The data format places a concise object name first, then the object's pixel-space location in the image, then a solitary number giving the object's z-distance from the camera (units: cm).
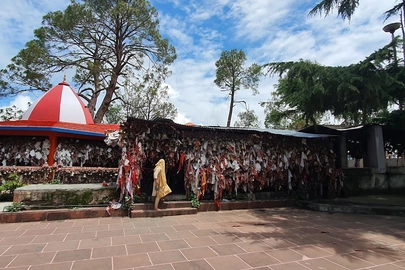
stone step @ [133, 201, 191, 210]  612
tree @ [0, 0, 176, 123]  1469
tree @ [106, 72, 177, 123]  1859
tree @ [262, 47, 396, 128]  698
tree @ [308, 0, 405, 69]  701
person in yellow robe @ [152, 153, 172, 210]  604
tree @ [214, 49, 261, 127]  2098
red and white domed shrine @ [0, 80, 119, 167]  911
